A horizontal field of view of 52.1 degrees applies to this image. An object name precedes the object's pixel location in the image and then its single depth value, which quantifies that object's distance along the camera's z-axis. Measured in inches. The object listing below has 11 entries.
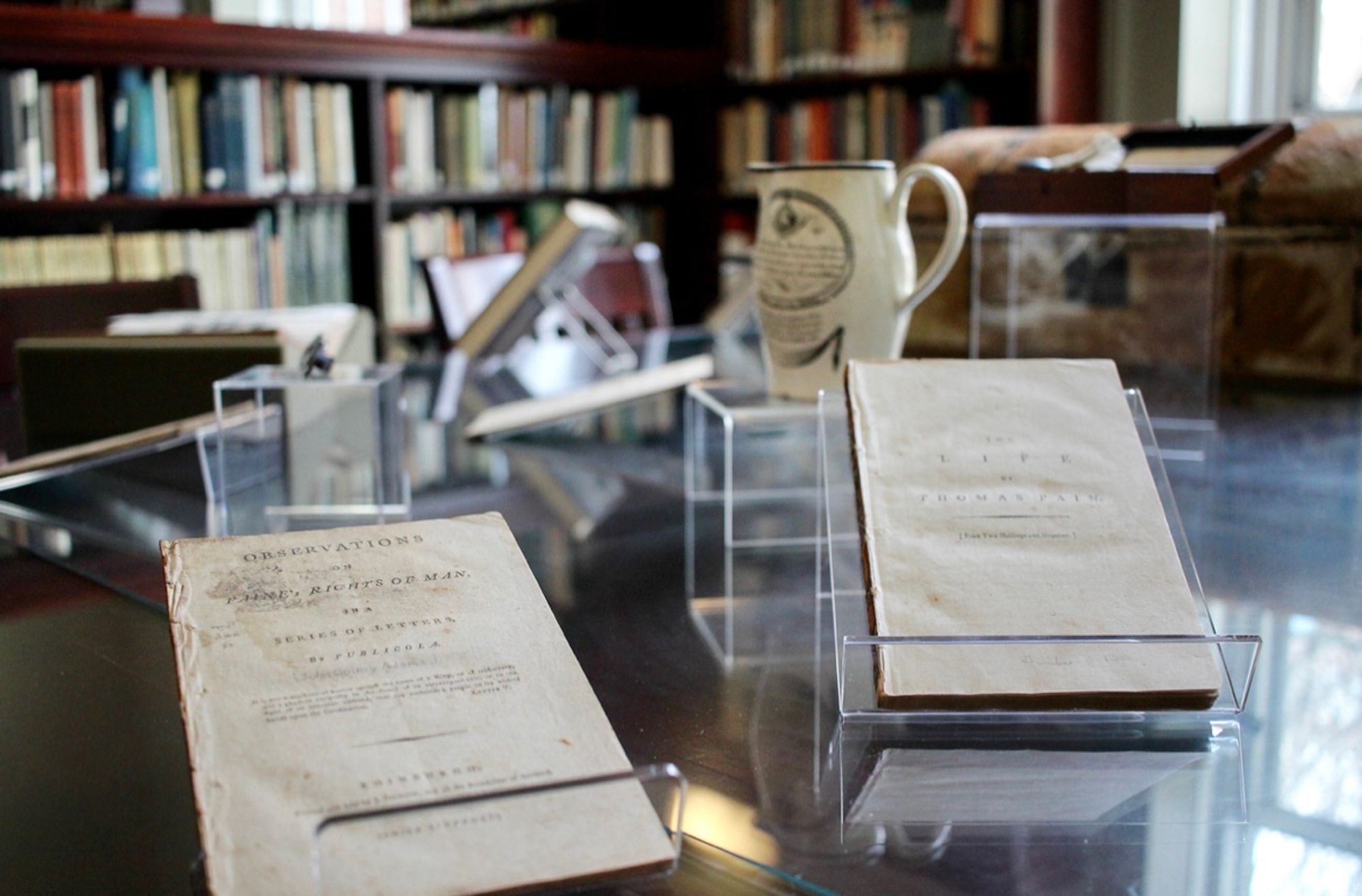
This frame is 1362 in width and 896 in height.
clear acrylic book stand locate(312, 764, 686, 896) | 17.0
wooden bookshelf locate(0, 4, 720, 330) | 125.5
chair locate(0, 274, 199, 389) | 77.6
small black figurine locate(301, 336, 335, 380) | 42.2
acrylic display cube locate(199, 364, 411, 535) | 40.3
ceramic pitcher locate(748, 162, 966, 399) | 37.5
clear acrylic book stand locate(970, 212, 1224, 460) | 54.3
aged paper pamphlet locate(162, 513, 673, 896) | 17.3
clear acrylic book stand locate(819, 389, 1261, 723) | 22.6
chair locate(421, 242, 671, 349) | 90.0
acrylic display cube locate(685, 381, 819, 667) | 30.4
